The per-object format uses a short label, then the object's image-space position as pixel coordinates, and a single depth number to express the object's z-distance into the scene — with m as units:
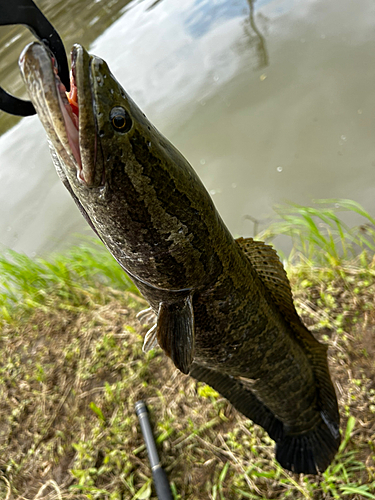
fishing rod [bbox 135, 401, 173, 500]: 0.60
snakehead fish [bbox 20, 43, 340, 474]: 0.26
